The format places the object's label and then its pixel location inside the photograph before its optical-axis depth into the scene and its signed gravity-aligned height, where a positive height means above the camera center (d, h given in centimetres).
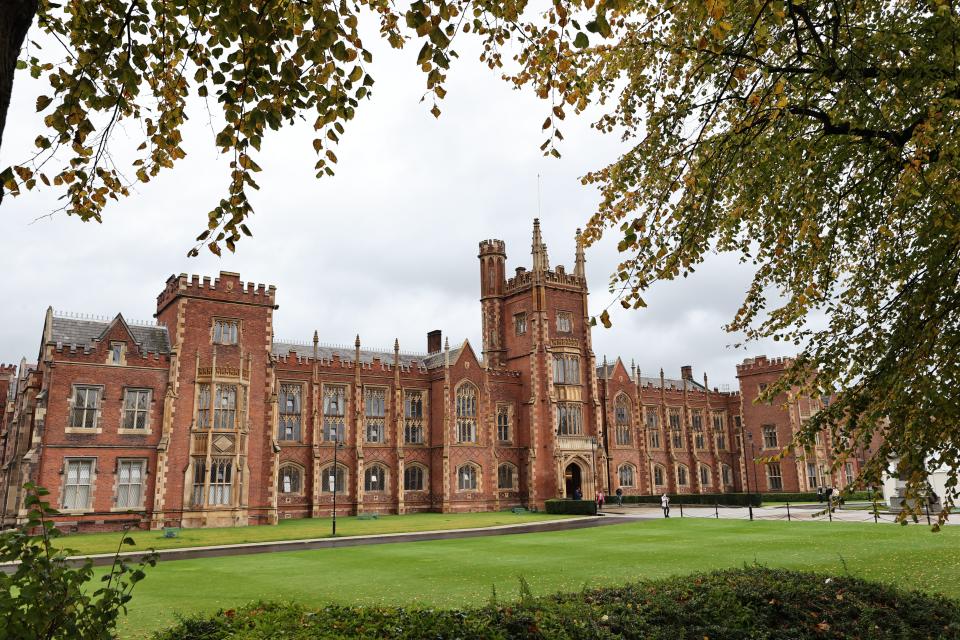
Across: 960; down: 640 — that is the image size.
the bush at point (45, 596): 434 -72
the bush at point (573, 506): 4012 -203
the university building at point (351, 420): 3253 +345
